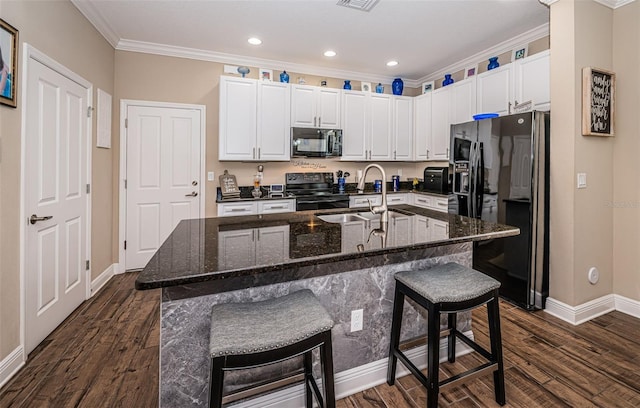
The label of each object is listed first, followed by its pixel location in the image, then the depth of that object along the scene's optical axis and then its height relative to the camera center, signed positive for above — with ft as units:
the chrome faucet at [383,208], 6.62 -0.12
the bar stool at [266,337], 3.35 -1.54
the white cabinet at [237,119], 12.20 +3.31
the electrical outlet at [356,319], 5.56 -2.11
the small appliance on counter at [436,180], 13.91 +1.08
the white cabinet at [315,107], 13.26 +4.17
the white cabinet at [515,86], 9.76 +4.07
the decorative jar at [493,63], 11.85 +5.40
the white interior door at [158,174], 12.14 +1.08
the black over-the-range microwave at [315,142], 13.17 +2.60
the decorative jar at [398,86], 15.56 +5.85
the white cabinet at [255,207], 12.12 -0.21
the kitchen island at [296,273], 4.11 -1.14
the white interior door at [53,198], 6.90 +0.06
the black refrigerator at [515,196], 8.80 +0.21
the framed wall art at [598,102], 8.18 +2.78
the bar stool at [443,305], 4.78 -1.62
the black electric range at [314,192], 12.96 +0.49
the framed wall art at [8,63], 5.85 +2.67
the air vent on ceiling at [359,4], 8.91 +5.79
